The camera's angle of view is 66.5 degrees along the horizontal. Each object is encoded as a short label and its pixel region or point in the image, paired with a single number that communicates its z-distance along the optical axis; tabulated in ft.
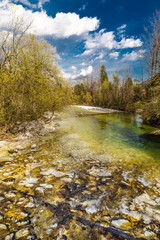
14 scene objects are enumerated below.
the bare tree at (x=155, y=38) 54.44
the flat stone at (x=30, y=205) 9.35
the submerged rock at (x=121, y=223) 8.20
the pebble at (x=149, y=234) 7.66
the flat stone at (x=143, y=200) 10.42
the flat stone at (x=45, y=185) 11.74
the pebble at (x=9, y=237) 6.96
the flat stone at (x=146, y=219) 8.68
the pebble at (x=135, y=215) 8.89
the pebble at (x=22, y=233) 7.11
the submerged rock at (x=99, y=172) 14.35
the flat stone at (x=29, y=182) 11.81
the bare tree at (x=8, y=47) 27.04
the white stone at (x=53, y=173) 13.77
